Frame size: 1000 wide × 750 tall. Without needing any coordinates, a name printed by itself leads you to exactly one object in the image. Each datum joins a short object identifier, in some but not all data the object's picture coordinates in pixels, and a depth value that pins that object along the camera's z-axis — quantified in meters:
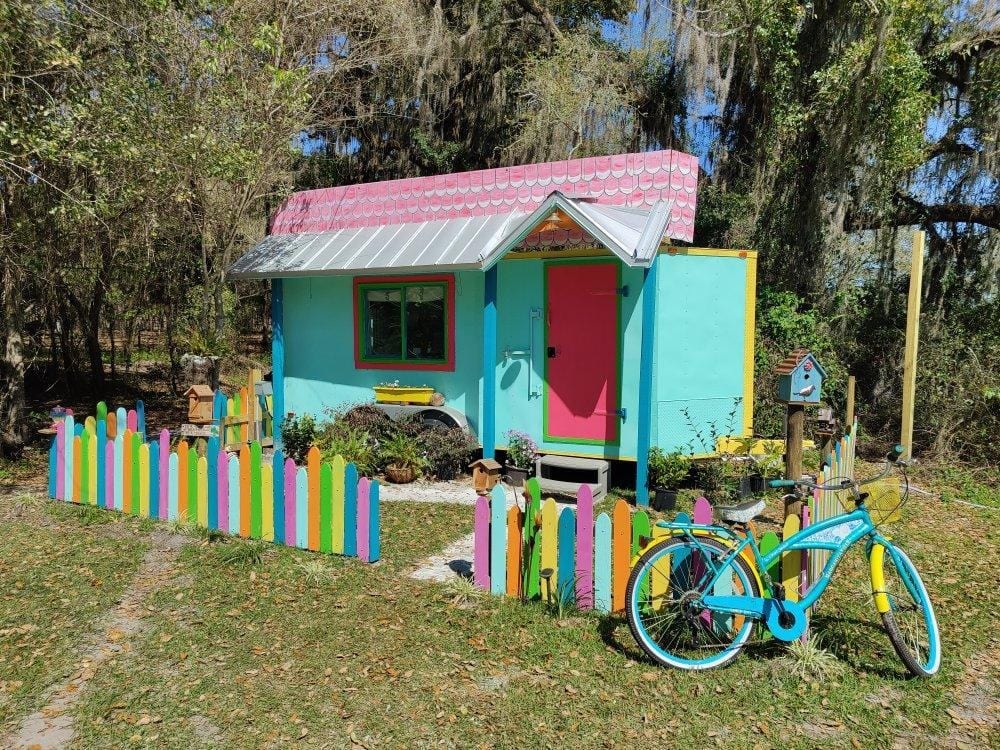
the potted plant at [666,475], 7.34
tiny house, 7.96
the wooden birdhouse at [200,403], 9.12
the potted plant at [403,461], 8.40
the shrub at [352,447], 8.48
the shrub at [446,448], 8.52
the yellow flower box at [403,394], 9.27
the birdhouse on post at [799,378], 5.74
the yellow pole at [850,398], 9.28
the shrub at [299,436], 9.55
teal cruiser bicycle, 3.90
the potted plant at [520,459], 8.35
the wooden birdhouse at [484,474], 8.12
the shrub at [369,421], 8.98
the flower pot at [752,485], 7.34
